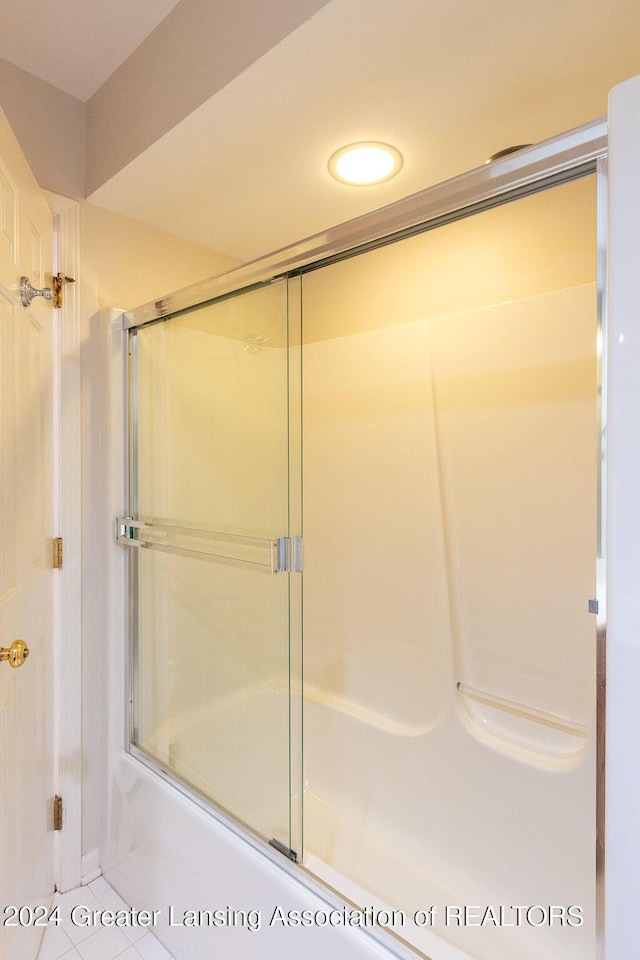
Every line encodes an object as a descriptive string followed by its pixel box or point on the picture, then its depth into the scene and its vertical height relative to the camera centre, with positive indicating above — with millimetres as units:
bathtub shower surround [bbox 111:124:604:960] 1336 -320
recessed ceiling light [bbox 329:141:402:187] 1471 +899
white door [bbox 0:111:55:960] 1178 -196
